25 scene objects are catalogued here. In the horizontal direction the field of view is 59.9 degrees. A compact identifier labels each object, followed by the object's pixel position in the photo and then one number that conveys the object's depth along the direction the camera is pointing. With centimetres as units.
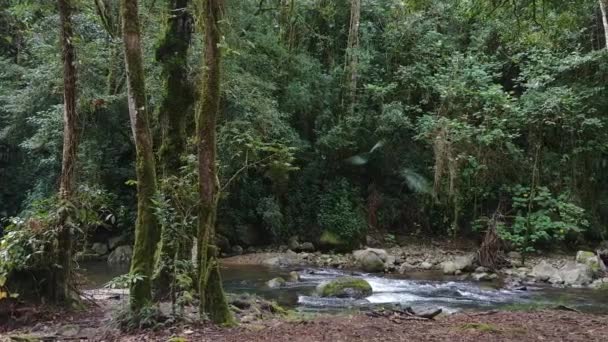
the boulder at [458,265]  1354
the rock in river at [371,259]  1395
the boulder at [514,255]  1466
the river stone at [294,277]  1222
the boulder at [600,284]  1119
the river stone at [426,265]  1434
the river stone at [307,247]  1689
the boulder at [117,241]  1645
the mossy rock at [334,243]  1675
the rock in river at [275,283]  1142
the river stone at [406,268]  1391
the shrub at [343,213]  1706
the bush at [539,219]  1390
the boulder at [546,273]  1220
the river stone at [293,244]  1689
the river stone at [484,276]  1262
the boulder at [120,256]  1533
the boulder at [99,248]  1623
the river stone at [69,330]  591
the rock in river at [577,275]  1176
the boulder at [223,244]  1686
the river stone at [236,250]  1698
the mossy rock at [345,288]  1024
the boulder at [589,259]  1259
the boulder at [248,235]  1758
